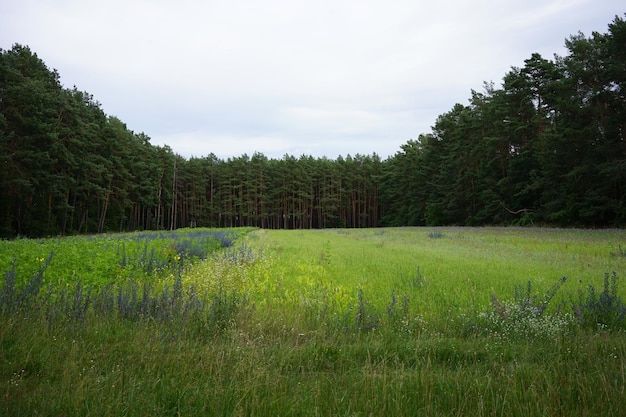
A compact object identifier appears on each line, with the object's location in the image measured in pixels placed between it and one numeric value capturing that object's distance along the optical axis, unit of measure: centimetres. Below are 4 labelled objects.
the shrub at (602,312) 514
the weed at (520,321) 461
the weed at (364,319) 499
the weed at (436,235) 2564
